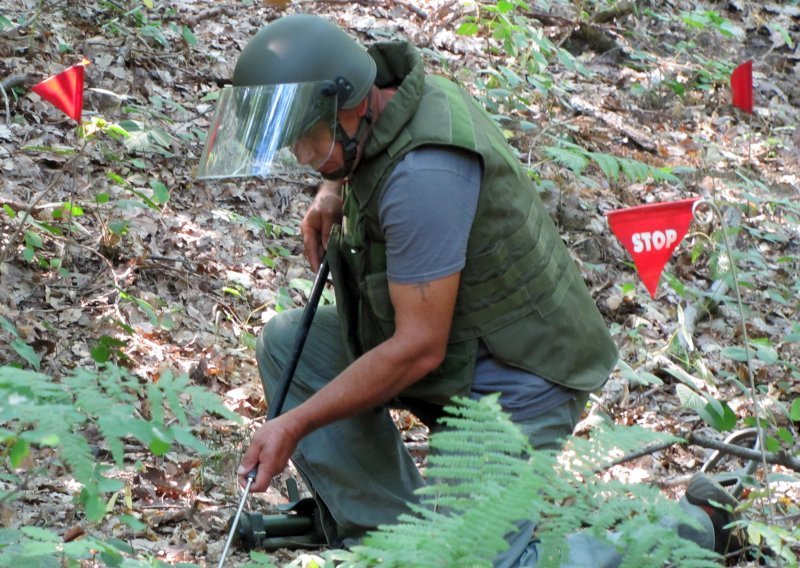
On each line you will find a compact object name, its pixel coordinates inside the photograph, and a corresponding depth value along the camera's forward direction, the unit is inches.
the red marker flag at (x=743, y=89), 556.7
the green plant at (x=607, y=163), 458.9
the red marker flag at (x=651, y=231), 275.0
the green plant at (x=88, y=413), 147.6
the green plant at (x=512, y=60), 574.9
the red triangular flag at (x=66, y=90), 331.6
